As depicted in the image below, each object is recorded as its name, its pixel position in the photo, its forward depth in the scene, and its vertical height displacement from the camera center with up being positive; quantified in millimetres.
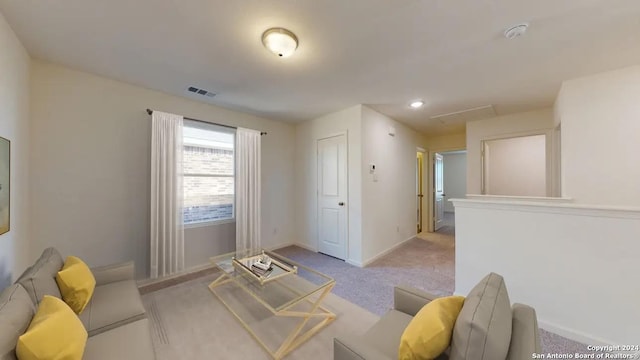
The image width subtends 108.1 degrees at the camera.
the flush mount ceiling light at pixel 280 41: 1823 +1146
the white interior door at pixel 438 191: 5912 -246
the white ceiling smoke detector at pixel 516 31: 1753 +1179
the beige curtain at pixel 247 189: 3711 -111
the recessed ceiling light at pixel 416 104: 3465 +1201
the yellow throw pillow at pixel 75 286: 1583 -728
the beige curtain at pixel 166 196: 2902 -176
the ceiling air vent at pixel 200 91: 2955 +1200
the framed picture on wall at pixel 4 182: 1686 +3
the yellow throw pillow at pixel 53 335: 953 -683
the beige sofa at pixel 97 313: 1047 -894
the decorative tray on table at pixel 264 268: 2272 -907
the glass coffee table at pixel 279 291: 1862 -988
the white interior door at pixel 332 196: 3881 -240
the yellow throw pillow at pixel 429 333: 1000 -668
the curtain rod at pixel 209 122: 2901 +891
